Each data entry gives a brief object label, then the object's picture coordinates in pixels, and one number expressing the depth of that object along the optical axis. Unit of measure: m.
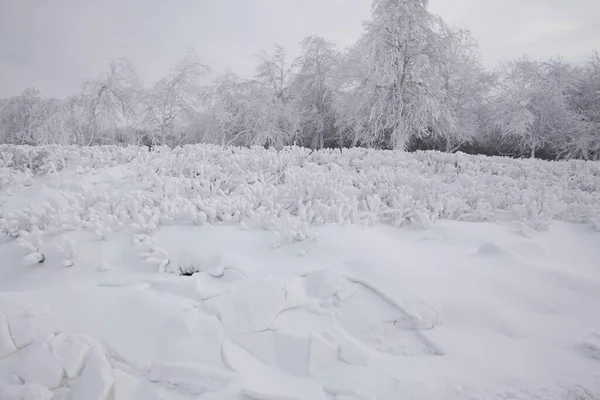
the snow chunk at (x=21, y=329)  1.92
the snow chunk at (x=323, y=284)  2.38
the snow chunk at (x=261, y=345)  1.96
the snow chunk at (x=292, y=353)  1.90
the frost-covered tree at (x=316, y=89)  21.56
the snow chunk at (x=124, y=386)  1.69
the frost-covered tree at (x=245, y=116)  20.41
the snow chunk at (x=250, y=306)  2.10
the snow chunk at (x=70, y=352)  1.77
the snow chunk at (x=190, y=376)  1.77
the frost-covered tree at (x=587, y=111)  20.92
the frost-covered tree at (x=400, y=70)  14.98
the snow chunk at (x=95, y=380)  1.65
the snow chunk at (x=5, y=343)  1.85
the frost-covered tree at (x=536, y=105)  21.64
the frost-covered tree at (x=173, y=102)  21.25
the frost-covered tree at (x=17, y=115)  26.25
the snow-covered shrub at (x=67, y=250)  2.61
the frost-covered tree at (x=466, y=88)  21.20
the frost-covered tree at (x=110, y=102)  19.09
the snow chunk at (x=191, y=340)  1.89
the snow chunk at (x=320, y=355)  1.89
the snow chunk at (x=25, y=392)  1.65
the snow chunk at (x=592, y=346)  2.06
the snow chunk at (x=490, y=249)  2.98
